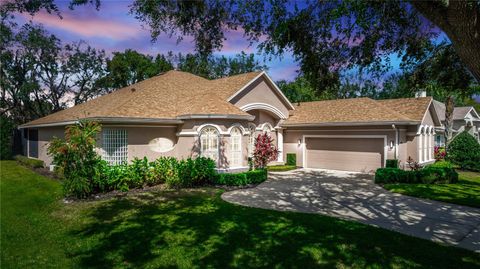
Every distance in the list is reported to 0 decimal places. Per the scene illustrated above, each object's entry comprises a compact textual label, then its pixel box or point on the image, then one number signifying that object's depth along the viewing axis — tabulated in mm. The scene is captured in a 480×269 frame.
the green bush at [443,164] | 20044
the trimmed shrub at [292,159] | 22875
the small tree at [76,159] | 11781
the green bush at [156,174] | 13039
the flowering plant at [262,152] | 18312
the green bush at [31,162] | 22328
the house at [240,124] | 16047
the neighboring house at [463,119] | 36219
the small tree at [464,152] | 23188
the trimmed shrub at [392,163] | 18344
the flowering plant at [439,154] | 25469
